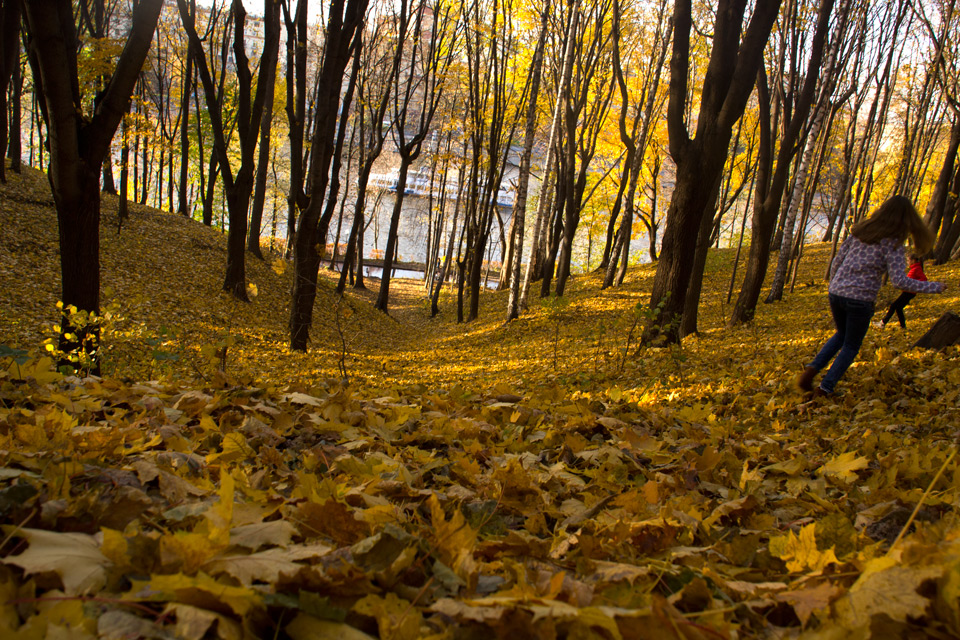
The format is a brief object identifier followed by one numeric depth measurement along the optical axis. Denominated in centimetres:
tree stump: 559
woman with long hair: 432
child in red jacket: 777
